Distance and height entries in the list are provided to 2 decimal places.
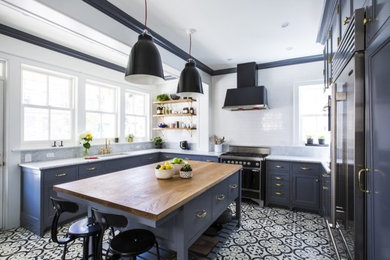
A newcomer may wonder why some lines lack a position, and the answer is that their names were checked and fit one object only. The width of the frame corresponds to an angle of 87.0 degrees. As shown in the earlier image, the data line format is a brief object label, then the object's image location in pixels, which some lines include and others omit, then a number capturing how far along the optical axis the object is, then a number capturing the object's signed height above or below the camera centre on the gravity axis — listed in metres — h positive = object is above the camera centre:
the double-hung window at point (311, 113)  4.09 +0.36
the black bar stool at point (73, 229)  1.67 -0.84
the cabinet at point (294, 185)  3.51 -0.97
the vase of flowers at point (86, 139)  3.77 -0.16
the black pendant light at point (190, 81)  2.62 +0.64
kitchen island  1.42 -0.52
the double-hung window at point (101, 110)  4.21 +0.45
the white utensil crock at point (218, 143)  4.81 -0.30
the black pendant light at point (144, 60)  1.81 +0.63
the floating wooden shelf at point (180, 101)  5.24 +0.76
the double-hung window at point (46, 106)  3.25 +0.42
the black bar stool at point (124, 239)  1.40 -0.86
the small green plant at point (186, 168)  2.18 -0.40
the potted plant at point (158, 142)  5.63 -0.32
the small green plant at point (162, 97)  5.51 +0.90
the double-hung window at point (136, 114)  5.16 +0.43
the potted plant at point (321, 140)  3.98 -0.18
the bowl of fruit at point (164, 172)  2.14 -0.43
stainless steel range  3.87 -0.84
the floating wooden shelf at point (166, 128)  5.21 +0.06
